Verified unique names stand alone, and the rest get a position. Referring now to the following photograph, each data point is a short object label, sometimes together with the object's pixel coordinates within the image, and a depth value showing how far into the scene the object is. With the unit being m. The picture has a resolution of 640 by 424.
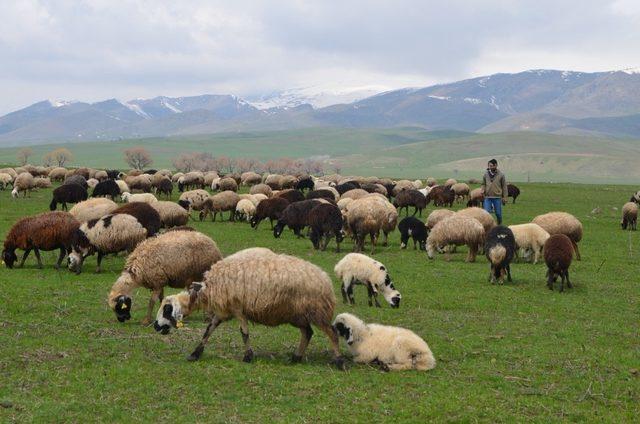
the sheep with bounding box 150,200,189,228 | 26.25
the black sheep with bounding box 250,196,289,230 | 29.80
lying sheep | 9.77
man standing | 22.11
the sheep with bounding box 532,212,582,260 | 23.08
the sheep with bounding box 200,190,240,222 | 33.66
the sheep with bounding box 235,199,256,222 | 32.72
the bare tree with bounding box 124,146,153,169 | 122.81
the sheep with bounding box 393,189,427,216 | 35.56
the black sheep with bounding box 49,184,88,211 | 33.97
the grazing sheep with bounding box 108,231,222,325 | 11.94
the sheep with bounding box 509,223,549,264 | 21.05
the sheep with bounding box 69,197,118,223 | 22.48
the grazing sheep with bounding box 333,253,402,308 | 14.41
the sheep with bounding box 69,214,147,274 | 16.52
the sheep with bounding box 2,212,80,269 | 17.33
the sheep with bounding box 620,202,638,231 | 32.47
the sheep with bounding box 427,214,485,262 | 20.95
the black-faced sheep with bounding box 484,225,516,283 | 17.25
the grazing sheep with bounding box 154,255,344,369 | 9.54
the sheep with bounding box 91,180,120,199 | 38.53
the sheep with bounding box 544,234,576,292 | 16.38
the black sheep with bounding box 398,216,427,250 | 24.34
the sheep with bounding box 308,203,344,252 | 23.00
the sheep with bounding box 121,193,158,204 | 32.91
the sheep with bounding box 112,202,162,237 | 21.12
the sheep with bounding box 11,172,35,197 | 41.25
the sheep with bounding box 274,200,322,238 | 26.08
